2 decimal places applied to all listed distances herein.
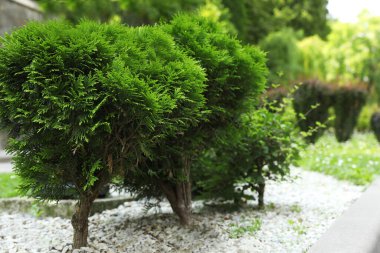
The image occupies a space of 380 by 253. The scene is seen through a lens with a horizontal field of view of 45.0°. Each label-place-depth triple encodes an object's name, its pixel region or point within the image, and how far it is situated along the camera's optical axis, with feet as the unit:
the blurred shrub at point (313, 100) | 38.27
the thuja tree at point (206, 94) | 11.48
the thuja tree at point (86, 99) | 8.55
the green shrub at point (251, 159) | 15.38
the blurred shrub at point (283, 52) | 65.72
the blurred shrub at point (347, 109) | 40.81
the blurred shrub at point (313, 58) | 70.79
